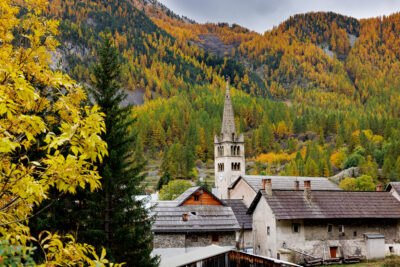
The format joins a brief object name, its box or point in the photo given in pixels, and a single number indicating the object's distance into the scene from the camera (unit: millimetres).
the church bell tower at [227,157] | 66881
